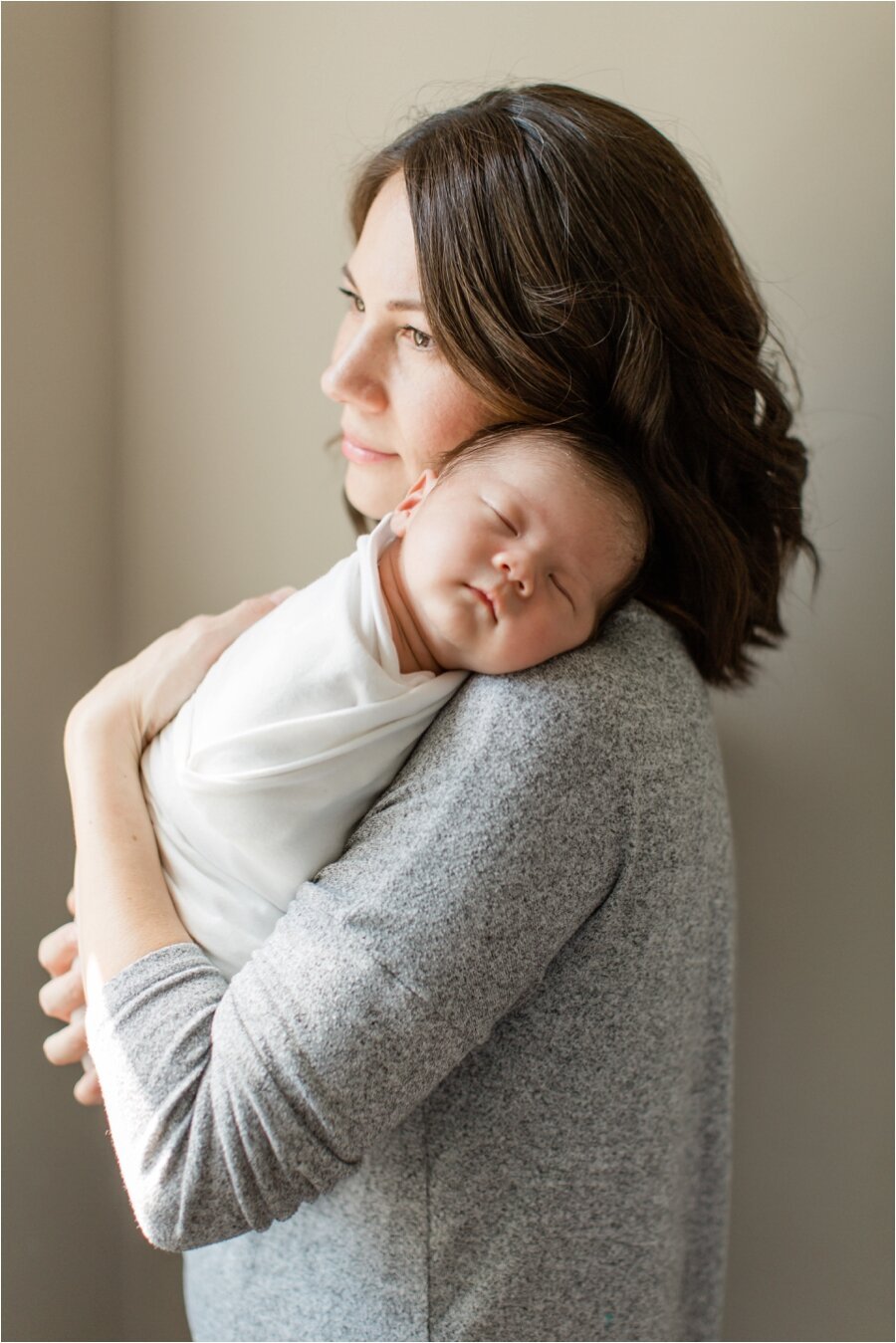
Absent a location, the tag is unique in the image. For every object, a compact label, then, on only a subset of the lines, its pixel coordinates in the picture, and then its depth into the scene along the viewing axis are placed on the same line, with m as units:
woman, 0.81
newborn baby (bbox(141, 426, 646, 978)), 0.93
